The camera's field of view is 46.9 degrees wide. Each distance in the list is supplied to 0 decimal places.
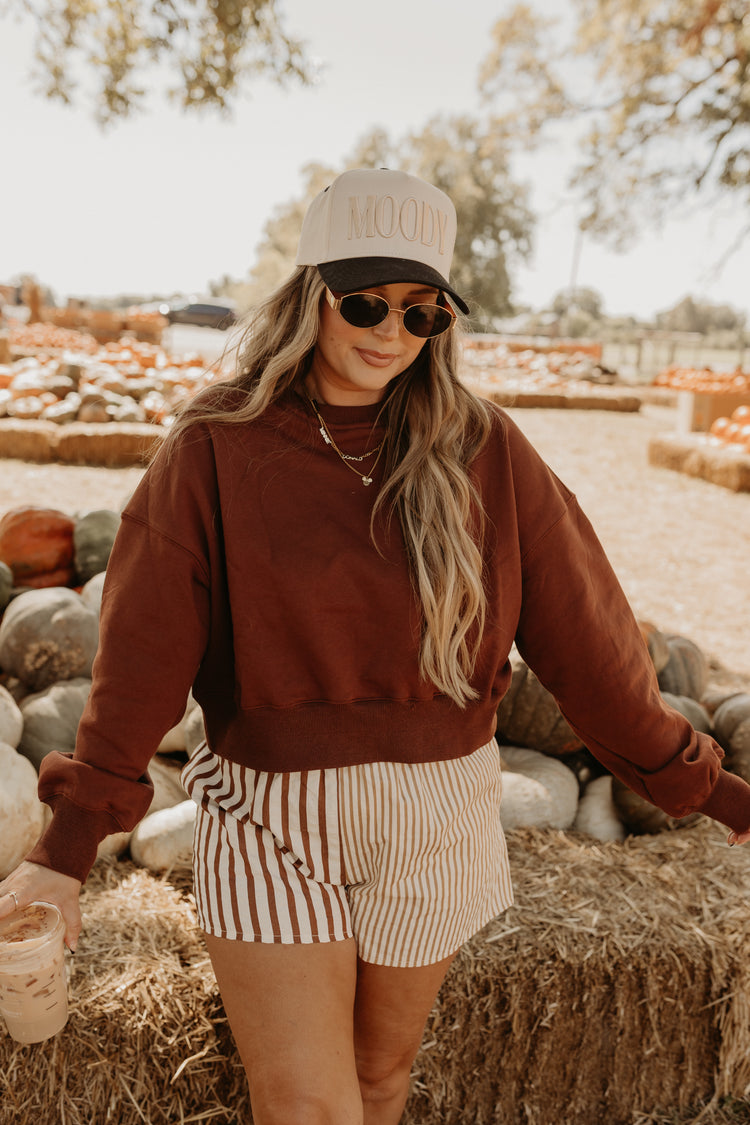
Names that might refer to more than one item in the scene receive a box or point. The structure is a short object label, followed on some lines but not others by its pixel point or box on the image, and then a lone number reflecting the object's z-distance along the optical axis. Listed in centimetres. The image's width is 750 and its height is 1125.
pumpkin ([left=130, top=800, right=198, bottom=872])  274
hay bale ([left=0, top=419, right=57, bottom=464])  977
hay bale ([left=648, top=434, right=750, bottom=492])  981
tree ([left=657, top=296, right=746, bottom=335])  5966
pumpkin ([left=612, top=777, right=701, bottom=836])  301
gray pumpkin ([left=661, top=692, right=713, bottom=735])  330
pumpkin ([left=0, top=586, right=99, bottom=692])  327
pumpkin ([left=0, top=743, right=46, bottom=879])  254
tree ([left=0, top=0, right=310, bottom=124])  746
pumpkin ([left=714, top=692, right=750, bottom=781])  316
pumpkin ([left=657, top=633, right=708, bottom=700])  362
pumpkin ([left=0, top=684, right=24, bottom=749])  288
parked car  3781
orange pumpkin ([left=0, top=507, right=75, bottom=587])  398
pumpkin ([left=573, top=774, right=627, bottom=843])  304
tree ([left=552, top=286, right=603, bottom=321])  5748
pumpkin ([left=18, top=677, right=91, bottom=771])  298
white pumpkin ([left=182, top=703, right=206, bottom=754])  298
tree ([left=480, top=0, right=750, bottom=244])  1085
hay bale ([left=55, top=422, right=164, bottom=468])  977
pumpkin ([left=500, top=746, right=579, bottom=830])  297
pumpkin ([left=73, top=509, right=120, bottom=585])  403
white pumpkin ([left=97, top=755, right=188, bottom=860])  280
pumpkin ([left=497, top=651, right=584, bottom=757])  324
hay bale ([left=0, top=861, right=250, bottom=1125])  212
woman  158
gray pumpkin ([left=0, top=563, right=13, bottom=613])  366
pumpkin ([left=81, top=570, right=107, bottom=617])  360
